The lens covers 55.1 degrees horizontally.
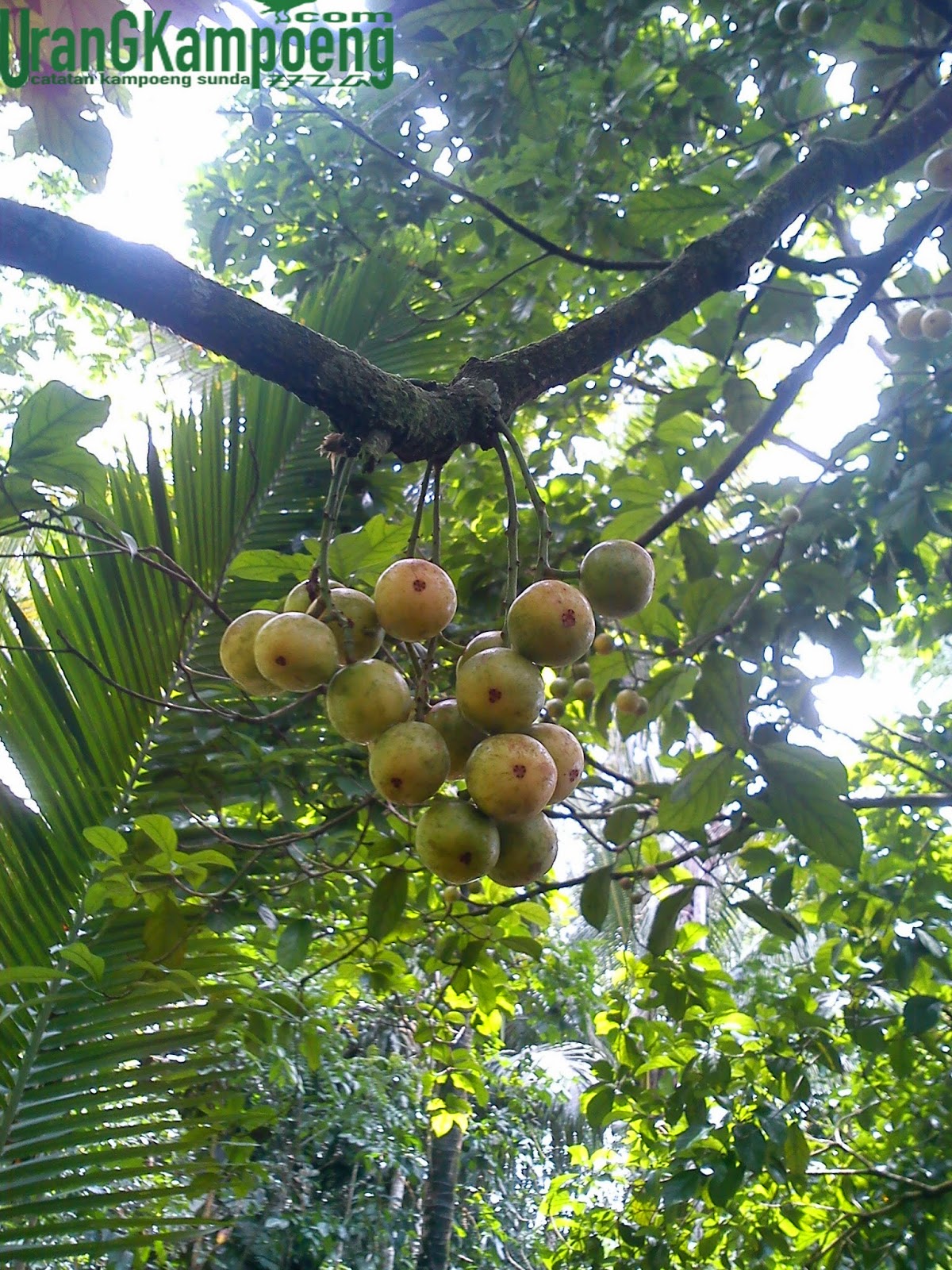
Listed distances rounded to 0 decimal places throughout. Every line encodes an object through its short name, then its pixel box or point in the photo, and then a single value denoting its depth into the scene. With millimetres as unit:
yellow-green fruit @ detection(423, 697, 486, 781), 969
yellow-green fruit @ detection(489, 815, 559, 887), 938
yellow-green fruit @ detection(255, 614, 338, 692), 882
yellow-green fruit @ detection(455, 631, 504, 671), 955
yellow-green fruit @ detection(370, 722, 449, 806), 873
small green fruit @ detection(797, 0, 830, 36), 2109
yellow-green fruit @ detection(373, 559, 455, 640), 886
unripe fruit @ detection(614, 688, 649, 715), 2189
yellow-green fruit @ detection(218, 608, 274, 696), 1022
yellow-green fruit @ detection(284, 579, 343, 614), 989
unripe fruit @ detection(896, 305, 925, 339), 2695
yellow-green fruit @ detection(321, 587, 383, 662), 952
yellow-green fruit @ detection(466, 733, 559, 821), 843
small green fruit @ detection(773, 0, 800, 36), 2195
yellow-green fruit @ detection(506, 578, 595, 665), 888
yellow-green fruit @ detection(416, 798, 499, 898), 903
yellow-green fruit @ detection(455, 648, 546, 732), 871
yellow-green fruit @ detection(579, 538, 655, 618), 1015
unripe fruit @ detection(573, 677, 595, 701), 2441
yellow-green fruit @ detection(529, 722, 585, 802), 945
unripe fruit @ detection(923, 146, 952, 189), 2186
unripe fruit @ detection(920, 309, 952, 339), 2492
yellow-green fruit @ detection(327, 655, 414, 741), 910
